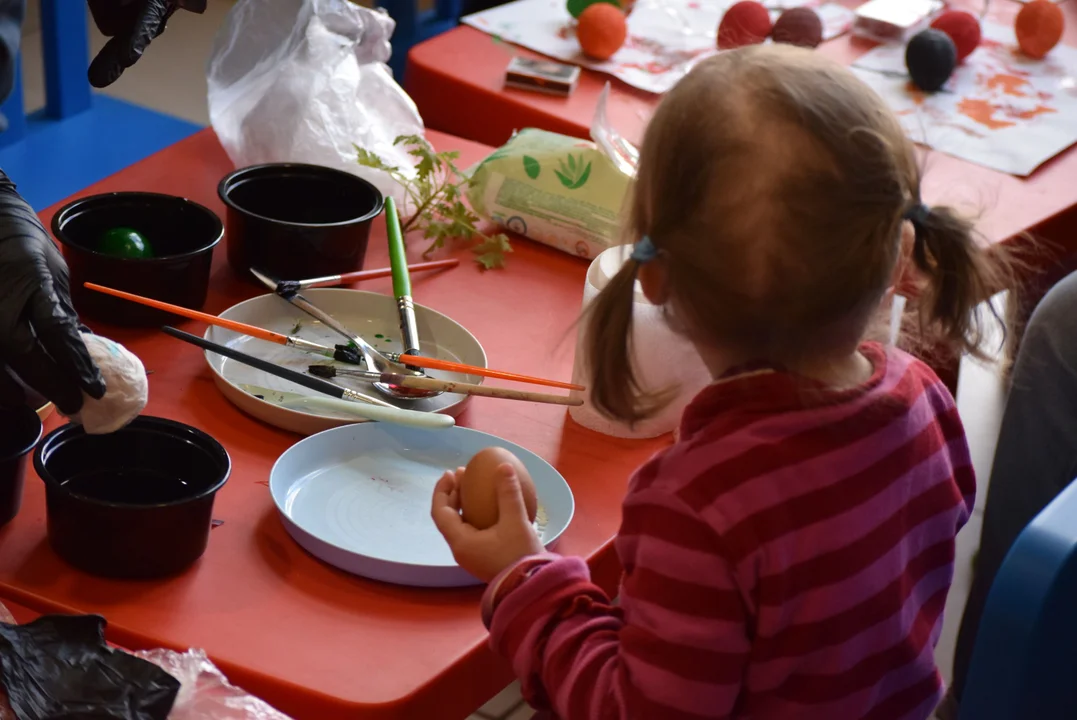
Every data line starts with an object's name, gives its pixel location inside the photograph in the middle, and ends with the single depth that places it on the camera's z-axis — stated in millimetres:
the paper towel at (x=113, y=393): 1683
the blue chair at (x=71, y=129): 2445
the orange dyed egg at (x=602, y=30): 2491
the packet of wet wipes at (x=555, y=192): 2080
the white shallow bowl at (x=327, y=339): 1830
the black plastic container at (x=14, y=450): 1673
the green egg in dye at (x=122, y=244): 1900
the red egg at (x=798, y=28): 2564
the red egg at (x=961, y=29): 2630
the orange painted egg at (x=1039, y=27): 2687
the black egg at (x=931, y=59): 2533
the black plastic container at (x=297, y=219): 1952
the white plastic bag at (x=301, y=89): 2129
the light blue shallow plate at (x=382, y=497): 1697
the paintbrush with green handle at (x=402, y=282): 1911
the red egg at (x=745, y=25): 2532
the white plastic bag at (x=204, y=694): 1606
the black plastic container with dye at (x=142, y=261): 1871
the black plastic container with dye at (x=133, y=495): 1648
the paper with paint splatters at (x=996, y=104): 2411
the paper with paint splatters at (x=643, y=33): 2511
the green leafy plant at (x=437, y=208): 2084
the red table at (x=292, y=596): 1631
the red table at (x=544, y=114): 2299
